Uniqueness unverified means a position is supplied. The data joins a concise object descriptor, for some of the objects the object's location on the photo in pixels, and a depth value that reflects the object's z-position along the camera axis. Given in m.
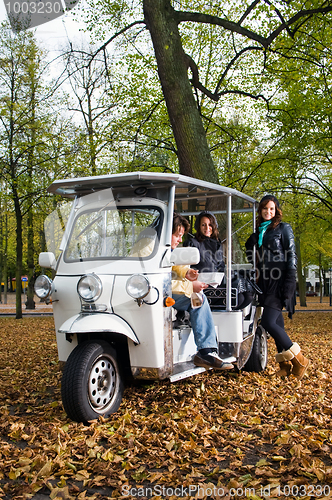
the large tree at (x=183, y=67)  9.48
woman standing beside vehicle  5.62
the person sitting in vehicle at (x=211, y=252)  6.08
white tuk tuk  4.35
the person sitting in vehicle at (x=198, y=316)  5.04
